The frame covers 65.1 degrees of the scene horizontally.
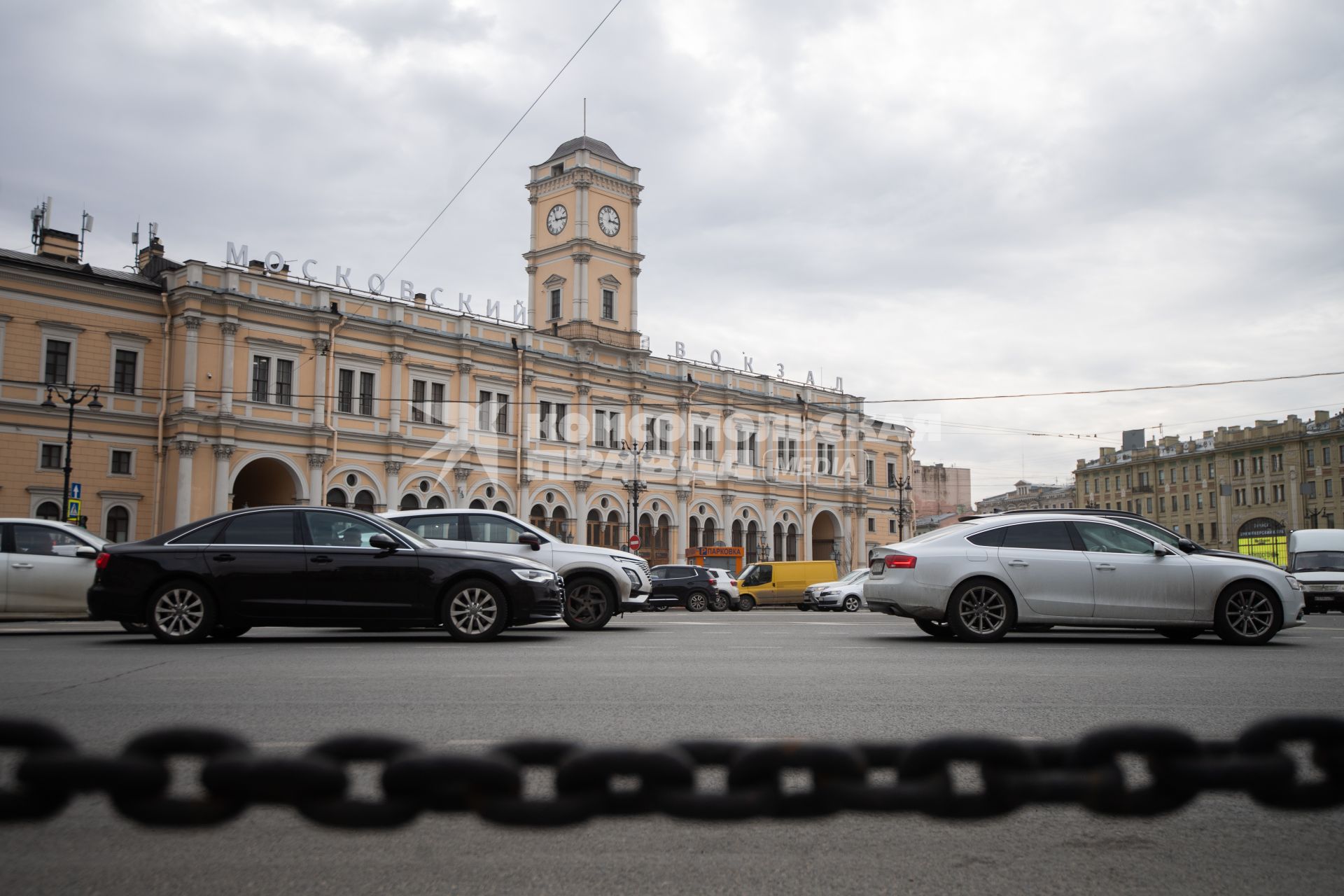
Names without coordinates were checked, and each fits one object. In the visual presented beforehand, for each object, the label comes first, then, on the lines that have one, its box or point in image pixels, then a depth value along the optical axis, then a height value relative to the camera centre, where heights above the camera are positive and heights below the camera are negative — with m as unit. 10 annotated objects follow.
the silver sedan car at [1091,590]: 11.59 -0.34
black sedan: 11.15 -0.21
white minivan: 26.39 -0.16
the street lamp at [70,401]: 32.69 +5.62
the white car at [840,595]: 35.47 -1.19
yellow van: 39.97 -0.82
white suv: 14.34 +0.03
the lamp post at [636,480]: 51.56 +4.01
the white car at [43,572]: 13.41 -0.14
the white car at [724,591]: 36.88 -1.12
